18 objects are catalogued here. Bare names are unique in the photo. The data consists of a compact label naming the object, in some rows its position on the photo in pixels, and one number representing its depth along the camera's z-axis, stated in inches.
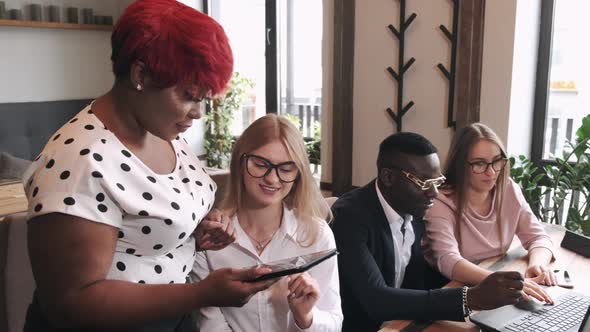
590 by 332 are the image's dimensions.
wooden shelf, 163.2
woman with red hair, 32.9
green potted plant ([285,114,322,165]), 169.9
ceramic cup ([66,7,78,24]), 179.2
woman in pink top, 74.4
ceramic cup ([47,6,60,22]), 174.4
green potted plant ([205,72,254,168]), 189.5
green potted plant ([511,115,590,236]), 110.8
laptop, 50.9
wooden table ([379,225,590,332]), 53.1
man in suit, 59.7
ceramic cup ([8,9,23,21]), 164.9
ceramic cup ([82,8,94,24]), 184.5
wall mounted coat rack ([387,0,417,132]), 134.3
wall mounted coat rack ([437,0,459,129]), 126.0
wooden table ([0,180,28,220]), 101.2
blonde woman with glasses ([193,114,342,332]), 54.9
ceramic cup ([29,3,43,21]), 169.6
